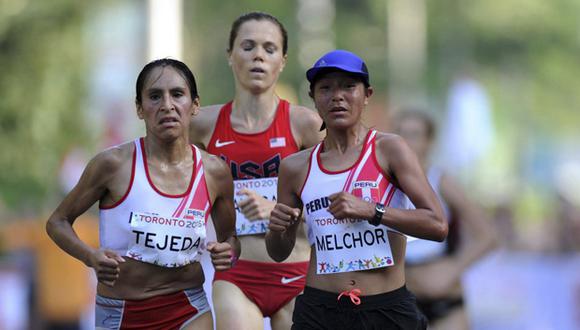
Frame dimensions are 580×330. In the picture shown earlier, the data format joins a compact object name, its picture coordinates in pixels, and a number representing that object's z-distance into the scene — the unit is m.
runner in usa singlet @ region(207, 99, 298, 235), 15.86
